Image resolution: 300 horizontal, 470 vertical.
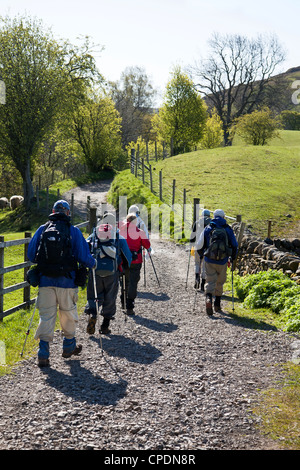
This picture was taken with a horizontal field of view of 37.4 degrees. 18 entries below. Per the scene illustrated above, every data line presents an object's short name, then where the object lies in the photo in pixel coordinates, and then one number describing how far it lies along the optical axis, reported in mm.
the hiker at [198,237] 11891
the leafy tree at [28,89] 32156
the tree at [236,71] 70938
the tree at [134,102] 71000
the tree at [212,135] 63447
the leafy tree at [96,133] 47781
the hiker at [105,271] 7809
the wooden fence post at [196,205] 18891
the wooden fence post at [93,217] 14117
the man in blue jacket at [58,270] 6203
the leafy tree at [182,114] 55062
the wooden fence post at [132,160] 37669
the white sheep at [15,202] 37719
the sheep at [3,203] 39888
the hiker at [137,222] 10336
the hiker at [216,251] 9688
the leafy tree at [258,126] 55812
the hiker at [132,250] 9664
